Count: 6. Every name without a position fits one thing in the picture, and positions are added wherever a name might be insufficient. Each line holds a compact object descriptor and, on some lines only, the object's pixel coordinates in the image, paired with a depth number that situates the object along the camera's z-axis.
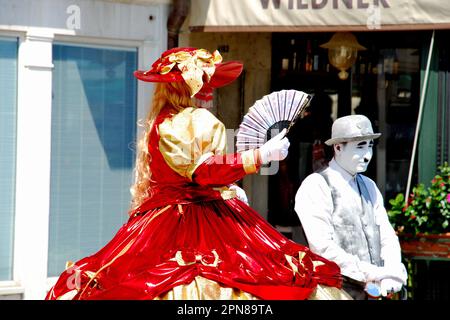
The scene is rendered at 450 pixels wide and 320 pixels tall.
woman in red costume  10.03
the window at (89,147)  16.27
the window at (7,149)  15.83
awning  16.22
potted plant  15.39
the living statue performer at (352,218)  11.46
